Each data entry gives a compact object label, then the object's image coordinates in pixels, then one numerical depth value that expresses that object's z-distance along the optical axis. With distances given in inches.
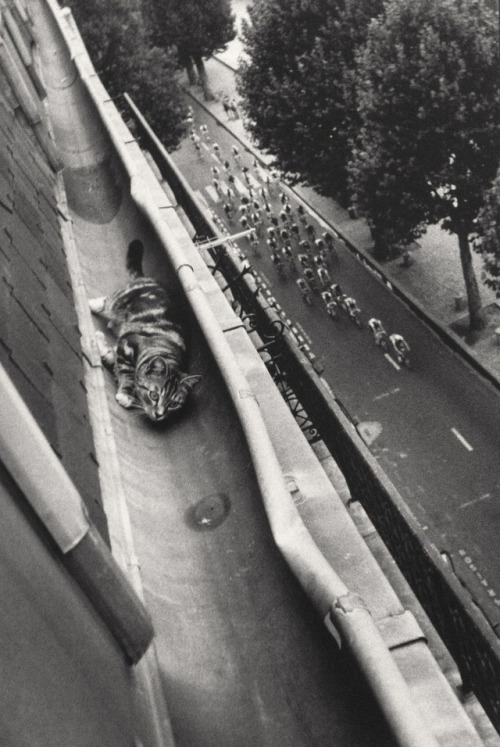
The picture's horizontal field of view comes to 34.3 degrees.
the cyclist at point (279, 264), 1355.8
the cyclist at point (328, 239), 1395.2
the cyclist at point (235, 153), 1854.1
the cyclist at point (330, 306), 1205.7
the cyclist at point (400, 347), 1086.4
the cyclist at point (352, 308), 1182.9
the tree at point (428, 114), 919.0
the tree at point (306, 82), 1124.5
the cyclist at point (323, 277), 1284.4
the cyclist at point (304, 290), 1270.9
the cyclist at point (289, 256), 1380.4
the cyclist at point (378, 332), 1120.2
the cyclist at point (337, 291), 1243.5
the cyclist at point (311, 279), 1296.8
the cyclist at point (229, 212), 1596.9
